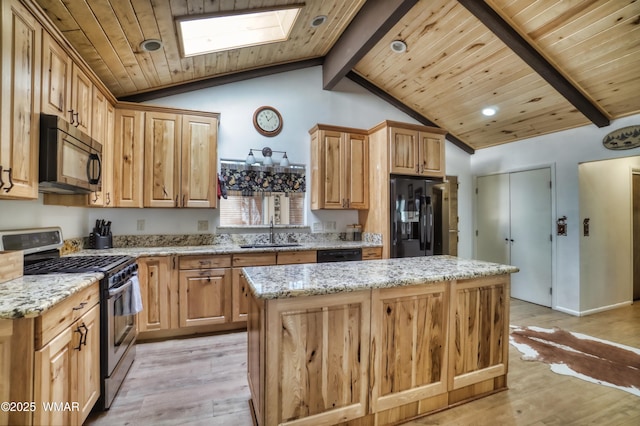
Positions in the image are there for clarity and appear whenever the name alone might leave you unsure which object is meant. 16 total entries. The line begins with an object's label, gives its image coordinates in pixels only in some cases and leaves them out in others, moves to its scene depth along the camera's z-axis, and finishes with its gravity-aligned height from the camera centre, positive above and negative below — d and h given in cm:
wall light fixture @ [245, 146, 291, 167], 376 +76
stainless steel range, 189 -46
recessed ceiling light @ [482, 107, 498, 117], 408 +149
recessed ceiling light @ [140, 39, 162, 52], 246 +146
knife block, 304 -25
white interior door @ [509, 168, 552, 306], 417 -24
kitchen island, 154 -72
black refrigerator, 372 +0
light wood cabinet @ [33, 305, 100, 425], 126 -78
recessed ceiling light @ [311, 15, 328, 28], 299 +203
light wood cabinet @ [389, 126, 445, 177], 374 +86
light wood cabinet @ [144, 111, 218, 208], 319 +63
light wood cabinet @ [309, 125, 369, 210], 392 +67
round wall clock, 388 +128
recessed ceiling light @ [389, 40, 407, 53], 346 +204
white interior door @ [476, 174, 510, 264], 473 -1
